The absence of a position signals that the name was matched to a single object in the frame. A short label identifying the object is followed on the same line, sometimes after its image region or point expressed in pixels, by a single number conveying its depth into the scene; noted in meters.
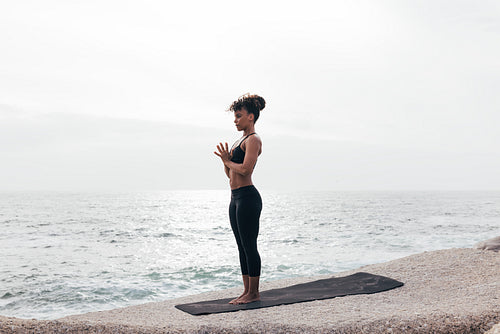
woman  4.81
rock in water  7.91
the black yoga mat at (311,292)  4.96
